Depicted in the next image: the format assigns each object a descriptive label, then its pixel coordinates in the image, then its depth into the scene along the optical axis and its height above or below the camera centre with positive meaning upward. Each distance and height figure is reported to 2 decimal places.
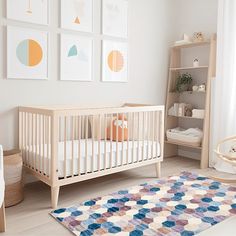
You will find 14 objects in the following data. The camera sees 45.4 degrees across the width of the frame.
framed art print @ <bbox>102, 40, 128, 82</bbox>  3.30 +0.35
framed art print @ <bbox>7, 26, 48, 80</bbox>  2.59 +0.33
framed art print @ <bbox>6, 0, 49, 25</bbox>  2.57 +0.73
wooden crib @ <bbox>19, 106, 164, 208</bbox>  2.28 -0.53
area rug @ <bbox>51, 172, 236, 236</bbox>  1.91 -0.92
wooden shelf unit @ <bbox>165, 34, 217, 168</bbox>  3.49 -0.05
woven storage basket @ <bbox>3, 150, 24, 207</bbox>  2.26 -0.72
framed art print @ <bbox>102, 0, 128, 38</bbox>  3.24 +0.86
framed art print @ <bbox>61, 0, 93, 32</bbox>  2.91 +0.80
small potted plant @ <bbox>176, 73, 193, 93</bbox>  3.83 +0.14
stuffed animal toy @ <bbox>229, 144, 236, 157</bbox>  2.87 -0.60
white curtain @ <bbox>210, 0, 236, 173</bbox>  3.29 +0.17
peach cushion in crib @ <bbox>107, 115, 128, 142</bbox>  2.91 -0.39
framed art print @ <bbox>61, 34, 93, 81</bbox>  2.94 +0.35
